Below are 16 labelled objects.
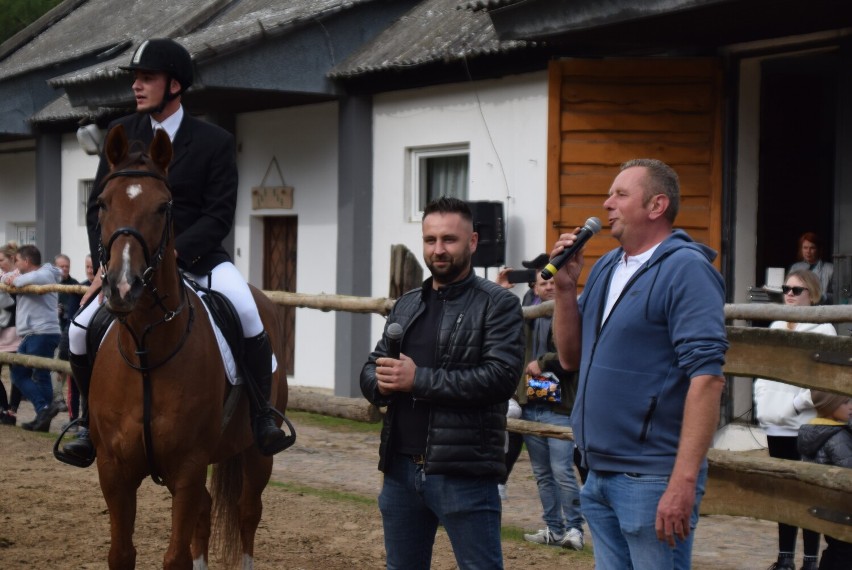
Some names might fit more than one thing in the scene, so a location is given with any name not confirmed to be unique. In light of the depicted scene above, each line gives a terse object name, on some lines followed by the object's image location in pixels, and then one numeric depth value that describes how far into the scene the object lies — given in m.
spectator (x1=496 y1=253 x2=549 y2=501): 13.34
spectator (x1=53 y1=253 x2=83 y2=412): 21.99
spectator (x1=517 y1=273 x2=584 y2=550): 12.50
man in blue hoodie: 6.14
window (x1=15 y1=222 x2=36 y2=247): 38.22
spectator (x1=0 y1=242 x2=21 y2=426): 21.85
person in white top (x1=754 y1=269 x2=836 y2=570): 11.47
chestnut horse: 8.38
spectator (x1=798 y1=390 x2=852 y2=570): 10.62
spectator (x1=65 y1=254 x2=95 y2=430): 20.28
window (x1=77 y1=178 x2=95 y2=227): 34.78
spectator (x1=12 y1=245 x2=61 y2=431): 21.31
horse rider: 9.60
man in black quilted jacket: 7.04
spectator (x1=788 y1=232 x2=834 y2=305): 18.04
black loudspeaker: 20.47
